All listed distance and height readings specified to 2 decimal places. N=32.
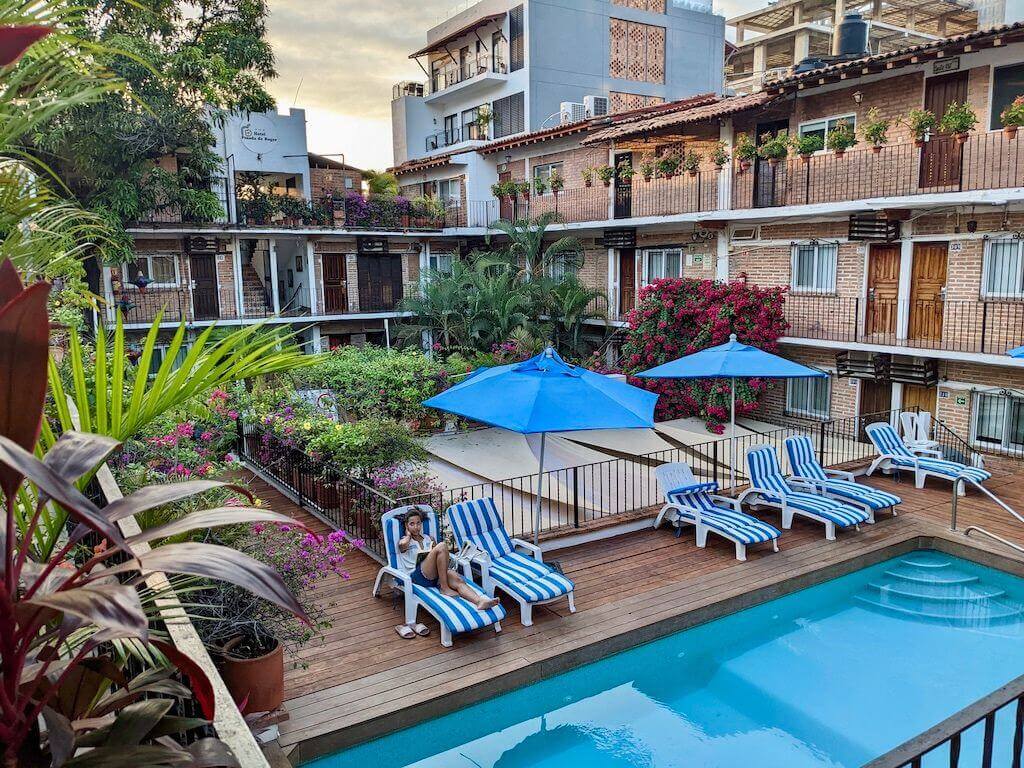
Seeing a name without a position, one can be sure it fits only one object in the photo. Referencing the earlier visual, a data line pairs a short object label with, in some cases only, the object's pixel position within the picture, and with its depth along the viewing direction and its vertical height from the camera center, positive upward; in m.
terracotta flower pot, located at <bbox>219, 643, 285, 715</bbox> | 6.26 -3.38
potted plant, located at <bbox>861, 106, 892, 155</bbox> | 15.55 +2.72
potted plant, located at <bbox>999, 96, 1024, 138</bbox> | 13.64 +2.63
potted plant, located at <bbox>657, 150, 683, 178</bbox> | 20.05 +2.74
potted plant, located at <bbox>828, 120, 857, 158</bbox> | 16.30 +2.71
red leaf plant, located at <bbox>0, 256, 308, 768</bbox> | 1.40 -0.63
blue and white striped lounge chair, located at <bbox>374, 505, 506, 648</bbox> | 7.79 -3.51
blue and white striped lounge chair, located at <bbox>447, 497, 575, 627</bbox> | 8.34 -3.49
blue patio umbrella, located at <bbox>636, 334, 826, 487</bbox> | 12.21 -1.64
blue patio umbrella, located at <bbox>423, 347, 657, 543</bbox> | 9.21 -1.67
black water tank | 19.67 +5.94
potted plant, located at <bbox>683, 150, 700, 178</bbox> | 19.77 +2.71
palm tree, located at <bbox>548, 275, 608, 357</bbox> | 23.25 -1.33
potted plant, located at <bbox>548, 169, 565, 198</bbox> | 24.33 +2.79
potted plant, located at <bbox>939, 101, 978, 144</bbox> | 14.43 +2.72
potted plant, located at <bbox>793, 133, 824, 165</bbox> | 16.98 +2.70
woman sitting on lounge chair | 8.33 -3.28
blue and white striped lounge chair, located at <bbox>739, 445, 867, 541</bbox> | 11.00 -3.56
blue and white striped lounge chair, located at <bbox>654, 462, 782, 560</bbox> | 10.27 -3.55
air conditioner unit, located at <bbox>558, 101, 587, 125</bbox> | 30.96 +6.58
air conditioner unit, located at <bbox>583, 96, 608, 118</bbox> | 31.44 +6.95
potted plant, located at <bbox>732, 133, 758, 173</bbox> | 18.11 +2.76
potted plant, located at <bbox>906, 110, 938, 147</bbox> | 15.00 +2.78
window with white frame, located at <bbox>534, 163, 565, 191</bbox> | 26.23 +3.50
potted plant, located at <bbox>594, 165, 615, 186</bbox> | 22.23 +2.81
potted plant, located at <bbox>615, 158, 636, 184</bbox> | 21.84 +2.79
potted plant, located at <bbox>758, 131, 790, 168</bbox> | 17.36 +2.72
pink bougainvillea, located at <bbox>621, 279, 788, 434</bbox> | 18.14 -1.57
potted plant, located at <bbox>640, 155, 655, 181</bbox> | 20.92 +2.72
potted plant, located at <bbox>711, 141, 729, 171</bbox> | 18.97 +2.77
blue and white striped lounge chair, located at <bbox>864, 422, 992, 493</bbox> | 13.05 -3.55
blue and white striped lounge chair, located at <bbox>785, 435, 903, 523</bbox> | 11.63 -3.53
